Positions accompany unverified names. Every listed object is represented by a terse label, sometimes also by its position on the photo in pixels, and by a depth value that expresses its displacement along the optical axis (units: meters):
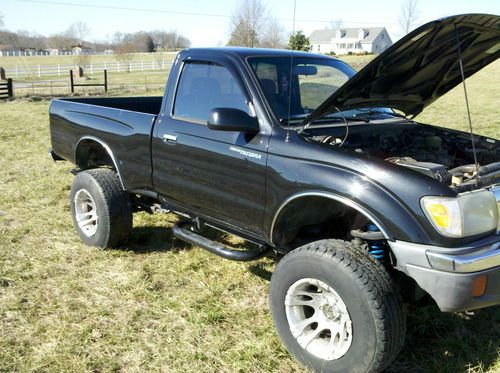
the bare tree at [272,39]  38.94
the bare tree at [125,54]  50.56
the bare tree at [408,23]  50.03
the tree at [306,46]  24.50
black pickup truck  2.55
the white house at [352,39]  98.36
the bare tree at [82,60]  47.72
